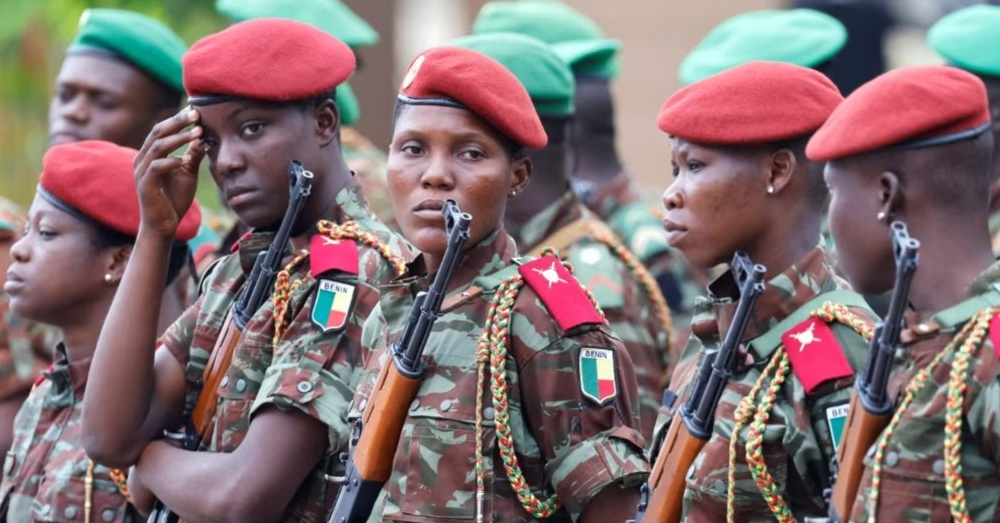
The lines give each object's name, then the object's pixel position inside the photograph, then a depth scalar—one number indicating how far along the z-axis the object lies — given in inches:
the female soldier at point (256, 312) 391.5
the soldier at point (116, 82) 633.0
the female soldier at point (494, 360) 357.7
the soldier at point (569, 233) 577.9
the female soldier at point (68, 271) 484.1
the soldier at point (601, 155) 648.4
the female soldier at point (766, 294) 350.9
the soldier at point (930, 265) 309.7
